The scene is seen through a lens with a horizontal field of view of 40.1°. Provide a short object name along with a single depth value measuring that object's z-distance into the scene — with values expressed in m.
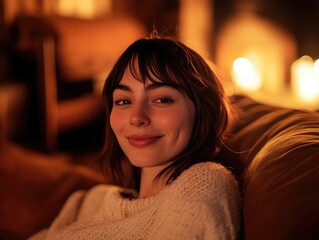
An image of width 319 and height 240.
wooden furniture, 2.86
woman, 0.89
